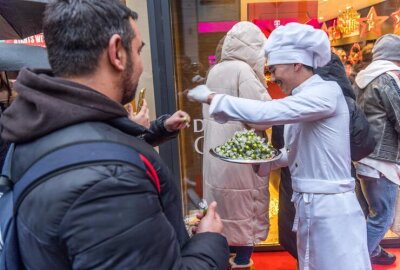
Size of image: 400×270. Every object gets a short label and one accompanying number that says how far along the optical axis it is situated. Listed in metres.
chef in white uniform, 1.74
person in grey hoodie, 2.67
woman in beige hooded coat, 2.54
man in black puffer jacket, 0.79
